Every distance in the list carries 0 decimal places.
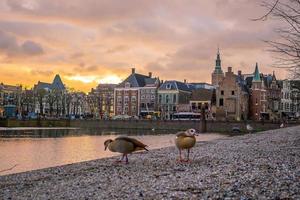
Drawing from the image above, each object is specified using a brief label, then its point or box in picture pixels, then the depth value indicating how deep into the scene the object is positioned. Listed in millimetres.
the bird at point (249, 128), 61846
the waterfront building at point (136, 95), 87022
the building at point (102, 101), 96280
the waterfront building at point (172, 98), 84448
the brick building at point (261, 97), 77900
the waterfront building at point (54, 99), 84922
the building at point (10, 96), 90951
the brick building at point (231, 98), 75145
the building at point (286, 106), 84109
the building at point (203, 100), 80519
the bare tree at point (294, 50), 10110
